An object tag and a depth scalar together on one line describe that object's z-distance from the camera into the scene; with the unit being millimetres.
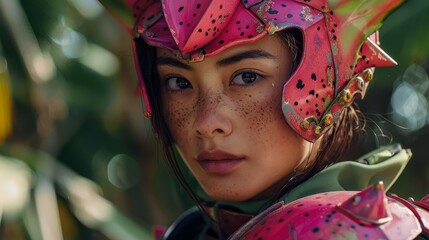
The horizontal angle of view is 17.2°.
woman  1196
